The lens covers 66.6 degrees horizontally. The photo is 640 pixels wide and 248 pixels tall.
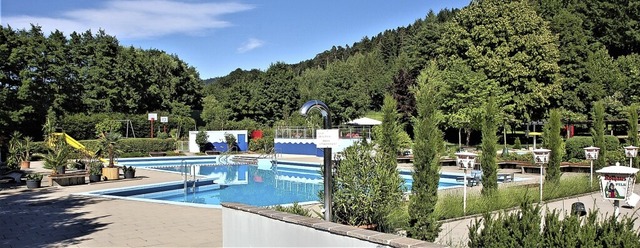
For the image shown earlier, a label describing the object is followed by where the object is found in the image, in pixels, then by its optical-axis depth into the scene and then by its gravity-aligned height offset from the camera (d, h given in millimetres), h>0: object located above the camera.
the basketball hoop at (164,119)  36972 +1355
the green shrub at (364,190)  6273 -713
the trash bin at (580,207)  8311 -1266
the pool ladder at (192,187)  15289 -1648
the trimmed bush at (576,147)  21250 -559
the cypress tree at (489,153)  10492 -395
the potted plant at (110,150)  16594 -439
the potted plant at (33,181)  14156 -1269
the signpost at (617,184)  5992 -622
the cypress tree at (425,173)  6859 -541
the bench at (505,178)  15195 -1374
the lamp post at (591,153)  13023 -508
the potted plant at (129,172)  17312 -1251
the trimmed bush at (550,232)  4078 -857
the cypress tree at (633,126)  15570 +253
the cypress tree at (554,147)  12781 -337
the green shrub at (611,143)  22078 -410
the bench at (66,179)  14875 -1290
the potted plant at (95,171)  15741 -1119
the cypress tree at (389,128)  7035 +110
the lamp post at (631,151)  13448 -475
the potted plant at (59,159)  15469 -692
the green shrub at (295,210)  6789 -1057
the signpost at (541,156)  11080 -490
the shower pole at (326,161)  5590 -298
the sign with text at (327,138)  5336 -24
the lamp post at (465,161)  9172 -493
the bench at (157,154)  31084 -1100
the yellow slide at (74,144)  23662 -370
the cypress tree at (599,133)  14773 +35
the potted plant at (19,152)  21286 -638
